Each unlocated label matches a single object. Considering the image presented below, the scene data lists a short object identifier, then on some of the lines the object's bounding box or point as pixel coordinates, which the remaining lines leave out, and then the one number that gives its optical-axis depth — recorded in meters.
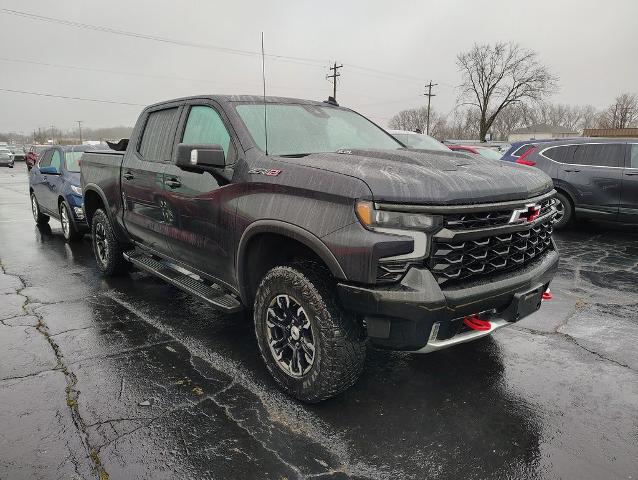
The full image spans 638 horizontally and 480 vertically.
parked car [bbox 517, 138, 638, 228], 7.70
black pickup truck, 2.36
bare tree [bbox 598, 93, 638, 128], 64.56
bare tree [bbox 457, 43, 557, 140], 53.50
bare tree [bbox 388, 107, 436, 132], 100.81
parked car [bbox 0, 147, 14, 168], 37.06
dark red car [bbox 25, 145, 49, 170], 31.66
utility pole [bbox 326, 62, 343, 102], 49.53
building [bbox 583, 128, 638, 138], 43.09
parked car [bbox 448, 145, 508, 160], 12.59
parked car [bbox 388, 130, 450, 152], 9.38
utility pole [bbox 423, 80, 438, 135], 69.36
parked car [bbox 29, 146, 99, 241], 7.48
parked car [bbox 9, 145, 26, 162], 49.56
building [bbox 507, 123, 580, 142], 83.19
